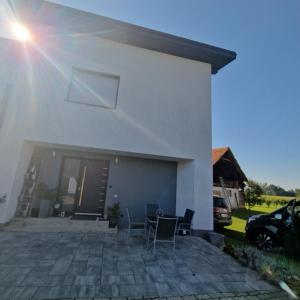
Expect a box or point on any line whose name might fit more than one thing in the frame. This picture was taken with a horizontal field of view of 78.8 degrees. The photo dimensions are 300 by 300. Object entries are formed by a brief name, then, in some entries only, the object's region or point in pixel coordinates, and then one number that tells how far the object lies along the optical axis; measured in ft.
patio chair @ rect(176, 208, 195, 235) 20.56
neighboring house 57.25
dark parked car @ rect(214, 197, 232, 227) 29.99
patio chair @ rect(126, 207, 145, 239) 19.96
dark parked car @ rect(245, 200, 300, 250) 20.07
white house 20.45
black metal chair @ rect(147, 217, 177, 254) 16.15
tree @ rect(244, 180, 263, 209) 63.99
